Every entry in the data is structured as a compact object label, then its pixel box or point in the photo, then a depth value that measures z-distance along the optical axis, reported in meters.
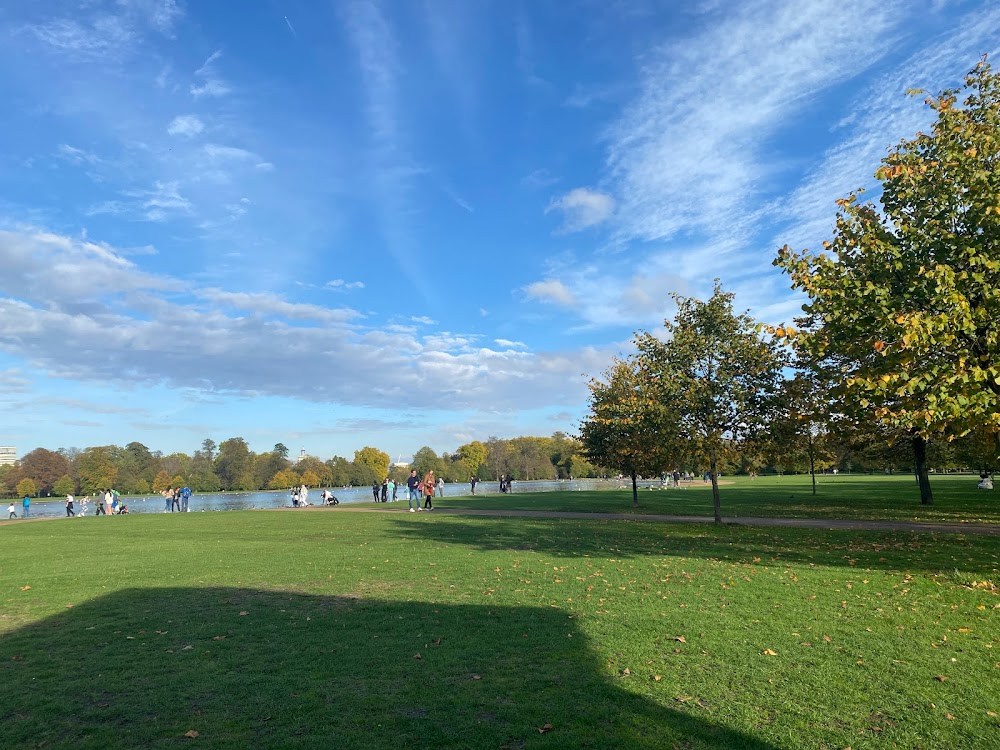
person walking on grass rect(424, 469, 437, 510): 32.69
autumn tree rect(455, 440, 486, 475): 136.62
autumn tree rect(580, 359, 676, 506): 20.70
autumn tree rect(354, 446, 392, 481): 135.29
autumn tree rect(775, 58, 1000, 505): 9.33
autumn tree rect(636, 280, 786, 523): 19.75
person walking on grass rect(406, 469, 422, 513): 32.62
